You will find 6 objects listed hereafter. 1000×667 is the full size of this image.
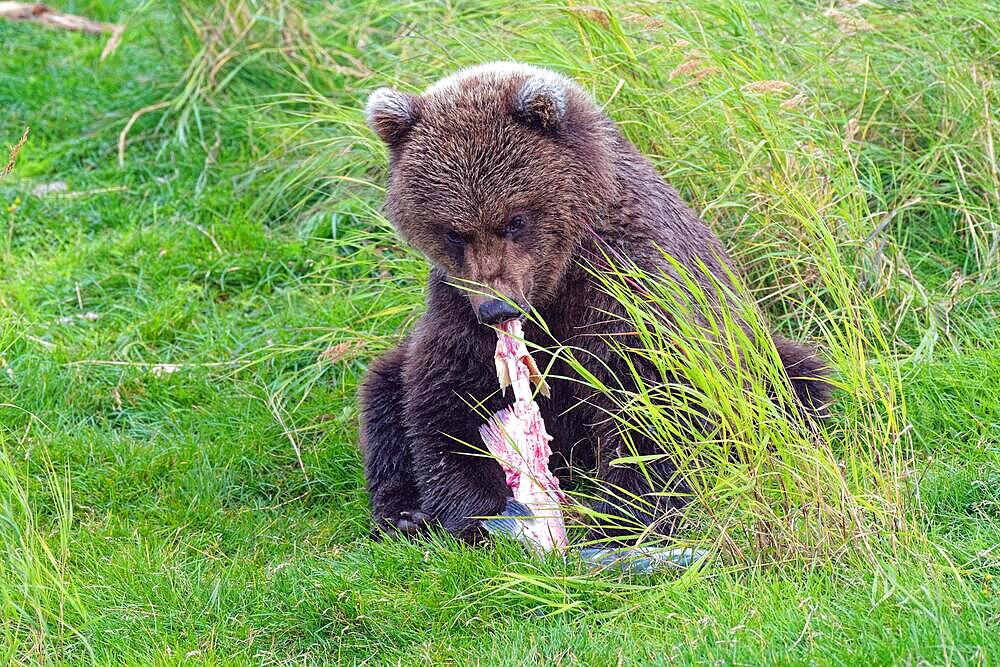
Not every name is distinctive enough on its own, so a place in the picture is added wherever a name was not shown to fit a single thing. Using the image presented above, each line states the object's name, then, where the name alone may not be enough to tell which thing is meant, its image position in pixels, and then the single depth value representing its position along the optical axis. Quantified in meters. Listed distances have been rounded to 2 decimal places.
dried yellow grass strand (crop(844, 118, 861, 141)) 11.39
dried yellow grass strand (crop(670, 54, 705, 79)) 10.38
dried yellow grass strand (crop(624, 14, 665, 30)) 11.08
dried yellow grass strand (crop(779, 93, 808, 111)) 10.35
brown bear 8.95
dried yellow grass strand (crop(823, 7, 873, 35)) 11.95
